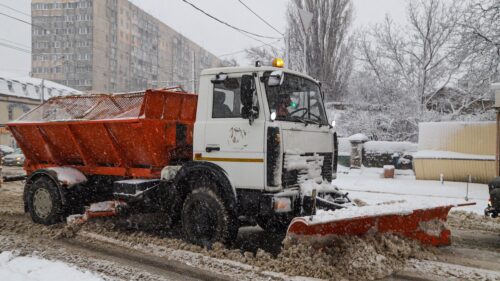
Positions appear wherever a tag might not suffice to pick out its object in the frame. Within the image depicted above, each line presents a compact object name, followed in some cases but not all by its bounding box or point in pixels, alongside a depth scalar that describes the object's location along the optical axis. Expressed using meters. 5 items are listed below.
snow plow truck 5.82
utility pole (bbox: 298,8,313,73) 15.59
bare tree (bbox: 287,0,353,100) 29.42
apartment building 66.75
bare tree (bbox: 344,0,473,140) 22.72
